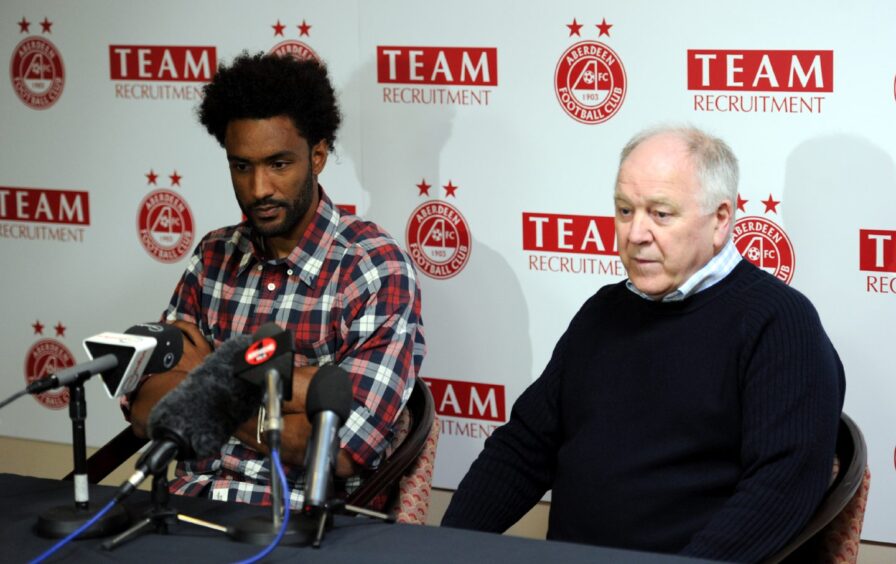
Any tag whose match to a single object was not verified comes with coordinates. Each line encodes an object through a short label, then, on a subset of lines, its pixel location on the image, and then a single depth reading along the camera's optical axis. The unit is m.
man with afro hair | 3.47
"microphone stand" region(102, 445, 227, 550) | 2.95
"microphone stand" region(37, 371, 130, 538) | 2.95
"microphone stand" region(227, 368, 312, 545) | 2.82
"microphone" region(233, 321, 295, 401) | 2.84
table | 2.90
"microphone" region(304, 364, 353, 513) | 2.81
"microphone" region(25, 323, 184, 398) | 2.92
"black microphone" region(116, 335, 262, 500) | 2.88
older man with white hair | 3.15
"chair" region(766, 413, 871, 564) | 3.14
